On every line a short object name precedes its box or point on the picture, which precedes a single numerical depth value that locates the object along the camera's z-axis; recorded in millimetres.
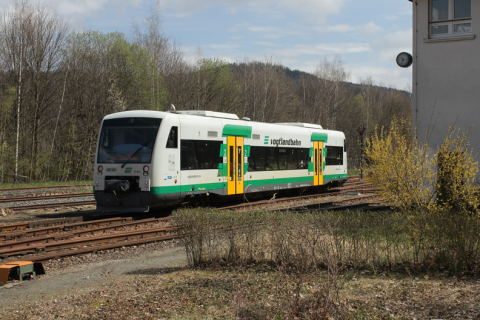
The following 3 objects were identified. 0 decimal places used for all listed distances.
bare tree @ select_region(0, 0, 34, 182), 32750
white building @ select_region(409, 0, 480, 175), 13812
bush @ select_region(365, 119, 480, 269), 6906
